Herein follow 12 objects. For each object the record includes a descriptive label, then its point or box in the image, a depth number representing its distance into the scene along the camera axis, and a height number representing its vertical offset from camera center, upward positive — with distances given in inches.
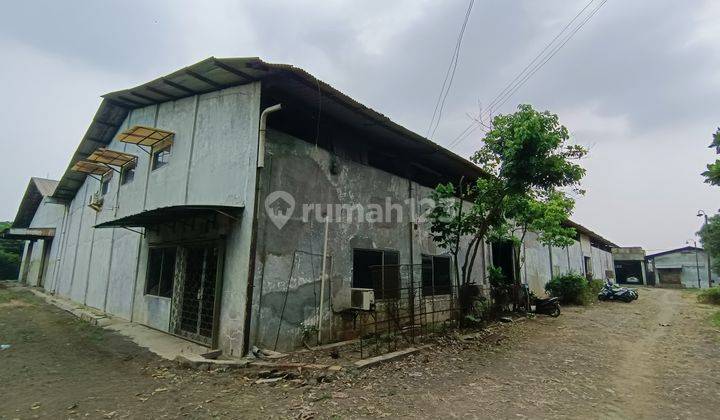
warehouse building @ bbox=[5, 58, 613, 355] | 274.2 +53.3
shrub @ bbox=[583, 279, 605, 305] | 668.9 -28.5
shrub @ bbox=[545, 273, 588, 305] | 663.1 -23.7
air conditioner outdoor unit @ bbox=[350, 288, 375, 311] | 318.7 -23.3
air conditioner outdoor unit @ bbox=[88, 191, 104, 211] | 539.8 +95.9
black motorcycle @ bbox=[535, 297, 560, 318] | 513.0 -43.5
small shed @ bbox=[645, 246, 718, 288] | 1390.3 +37.2
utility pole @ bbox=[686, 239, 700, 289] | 1395.9 +60.2
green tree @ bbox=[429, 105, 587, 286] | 322.0 +90.7
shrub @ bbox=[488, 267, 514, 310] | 479.5 -20.0
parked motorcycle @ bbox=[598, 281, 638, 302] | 726.5 -33.9
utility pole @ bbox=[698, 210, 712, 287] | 1183.3 +40.4
